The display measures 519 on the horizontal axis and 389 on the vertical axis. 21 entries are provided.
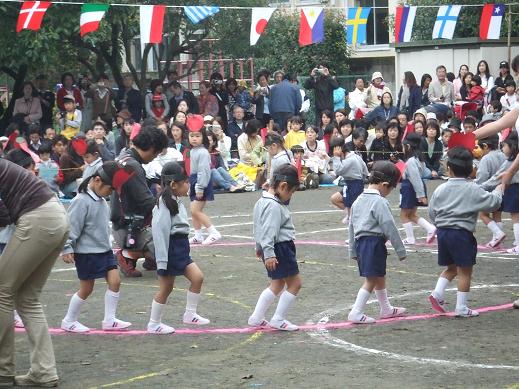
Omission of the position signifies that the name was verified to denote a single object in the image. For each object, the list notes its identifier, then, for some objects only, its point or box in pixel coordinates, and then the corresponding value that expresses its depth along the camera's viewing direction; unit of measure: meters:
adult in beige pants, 7.59
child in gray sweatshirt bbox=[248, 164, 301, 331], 9.38
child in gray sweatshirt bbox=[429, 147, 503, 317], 9.76
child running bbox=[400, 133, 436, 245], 14.17
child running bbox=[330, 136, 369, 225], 14.59
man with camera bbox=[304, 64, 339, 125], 25.73
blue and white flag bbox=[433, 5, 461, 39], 23.64
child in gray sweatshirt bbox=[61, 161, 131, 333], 9.59
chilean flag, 23.61
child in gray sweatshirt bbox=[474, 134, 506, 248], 13.45
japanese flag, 23.00
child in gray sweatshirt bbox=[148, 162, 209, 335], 9.41
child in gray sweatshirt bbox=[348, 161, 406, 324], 9.69
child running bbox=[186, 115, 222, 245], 14.71
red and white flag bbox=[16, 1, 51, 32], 20.66
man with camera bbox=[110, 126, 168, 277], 12.30
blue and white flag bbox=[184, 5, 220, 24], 22.55
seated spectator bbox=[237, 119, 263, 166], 21.55
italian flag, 21.30
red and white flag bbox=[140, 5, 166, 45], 21.56
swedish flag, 24.25
